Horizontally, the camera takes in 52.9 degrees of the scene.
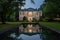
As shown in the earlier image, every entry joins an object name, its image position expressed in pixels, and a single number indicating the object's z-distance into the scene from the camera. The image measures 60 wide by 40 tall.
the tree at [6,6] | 14.07
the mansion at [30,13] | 38.85
